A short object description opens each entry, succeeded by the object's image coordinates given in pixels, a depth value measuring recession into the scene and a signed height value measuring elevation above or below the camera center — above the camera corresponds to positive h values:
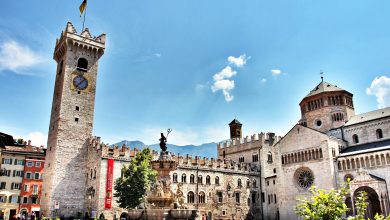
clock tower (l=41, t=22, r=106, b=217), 45.94 +10.88
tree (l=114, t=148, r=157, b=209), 38.12 +1.04
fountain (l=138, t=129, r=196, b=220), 20.58 -0.42
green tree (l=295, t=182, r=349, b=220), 9.68 -0.44
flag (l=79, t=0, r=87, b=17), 52.66 +30.39
